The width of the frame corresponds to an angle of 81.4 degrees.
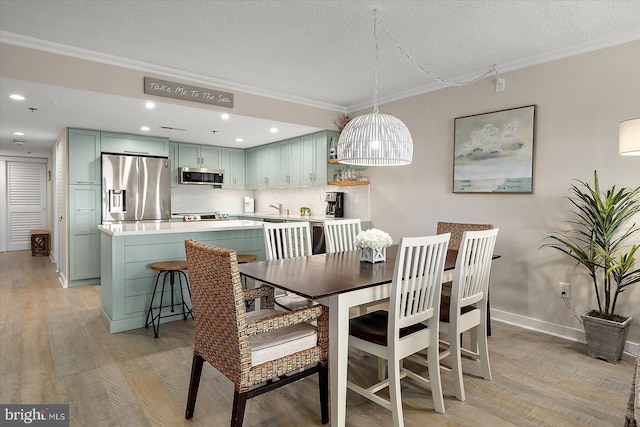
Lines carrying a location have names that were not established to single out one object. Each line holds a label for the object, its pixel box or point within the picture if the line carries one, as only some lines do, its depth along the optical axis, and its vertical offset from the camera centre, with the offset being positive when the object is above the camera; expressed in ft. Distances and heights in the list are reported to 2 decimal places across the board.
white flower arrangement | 8.13 -0.80
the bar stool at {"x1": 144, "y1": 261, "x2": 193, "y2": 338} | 10.49 -2.62
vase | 8.24 -1.15
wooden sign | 11.87 +3.68
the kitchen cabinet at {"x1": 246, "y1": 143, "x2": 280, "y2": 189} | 20.51 +2.09
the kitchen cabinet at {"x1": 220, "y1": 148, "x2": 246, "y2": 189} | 22.35 +2.13
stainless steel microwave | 20.18 +1.40
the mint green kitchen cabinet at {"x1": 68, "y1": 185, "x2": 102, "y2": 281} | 16.51 -1.43
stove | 20.17 -0.88
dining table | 5.93 -1.36
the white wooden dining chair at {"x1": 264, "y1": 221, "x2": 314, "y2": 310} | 8.50 -1.17
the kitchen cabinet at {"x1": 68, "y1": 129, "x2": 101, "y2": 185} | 16.40 +1.95
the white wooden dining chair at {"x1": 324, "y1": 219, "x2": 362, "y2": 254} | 10.66 -0.94
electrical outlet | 10.51 -2.39
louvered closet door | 27.02 -0.13
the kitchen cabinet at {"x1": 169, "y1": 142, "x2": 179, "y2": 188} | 20.23 +2.40
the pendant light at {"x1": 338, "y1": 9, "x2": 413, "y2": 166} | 8.27 +1.43
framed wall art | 11.27 +1.70
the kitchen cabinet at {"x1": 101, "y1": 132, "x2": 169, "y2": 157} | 17.37 +2.73
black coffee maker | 17.51 -0.05
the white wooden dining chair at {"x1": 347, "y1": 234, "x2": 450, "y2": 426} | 6.12 -2.20
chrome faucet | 21.94 -0.29
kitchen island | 10.70 -1.75
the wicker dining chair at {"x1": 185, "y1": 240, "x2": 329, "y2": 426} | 5.38 -2.20
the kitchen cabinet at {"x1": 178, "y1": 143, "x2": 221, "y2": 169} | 20.65 +2.58
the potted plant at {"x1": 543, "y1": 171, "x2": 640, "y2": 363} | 8.91 -1.24
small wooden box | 24.94 -2.93
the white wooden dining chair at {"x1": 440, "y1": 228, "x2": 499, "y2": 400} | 7.16 -1.92
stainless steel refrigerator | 17.26 +0.59
